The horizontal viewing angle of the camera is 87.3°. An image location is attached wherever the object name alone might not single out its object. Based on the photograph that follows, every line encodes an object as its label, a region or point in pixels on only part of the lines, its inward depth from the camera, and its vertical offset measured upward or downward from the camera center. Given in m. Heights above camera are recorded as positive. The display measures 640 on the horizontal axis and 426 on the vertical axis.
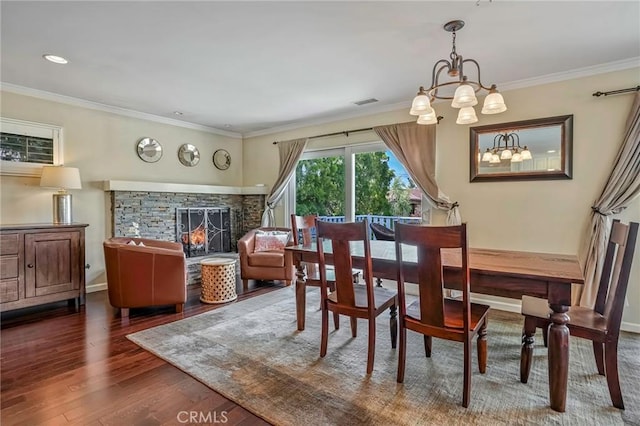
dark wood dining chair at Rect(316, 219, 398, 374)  2.22 -0.57
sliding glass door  4.50 +0.33
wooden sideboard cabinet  3.24 -0.56
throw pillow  4.77 -0.44
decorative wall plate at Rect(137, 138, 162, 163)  4.86 +0.88
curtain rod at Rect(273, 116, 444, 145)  4.63 +1.12
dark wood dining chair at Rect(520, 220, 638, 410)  1.81 -0.66
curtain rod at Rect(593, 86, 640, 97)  3.00 +1.08
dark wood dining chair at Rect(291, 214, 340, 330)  3.02 -0.59
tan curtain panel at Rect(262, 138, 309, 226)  5.38 +0.65
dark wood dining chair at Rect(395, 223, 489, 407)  1.79 -0.51
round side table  3.81 -0.82
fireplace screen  5.26 -0.33
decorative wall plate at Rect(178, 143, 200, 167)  5.36 +0.89
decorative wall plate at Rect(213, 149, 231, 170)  5.88 +0.90
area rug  1.82 -1.10
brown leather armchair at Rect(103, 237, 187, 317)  3.29 -0.66
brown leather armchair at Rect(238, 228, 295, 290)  4.46 -0.75
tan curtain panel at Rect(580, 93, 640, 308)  2.96 +0.10
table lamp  3.69 +0.29
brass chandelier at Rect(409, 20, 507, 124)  2.15 +0.72
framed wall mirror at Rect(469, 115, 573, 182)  3.34 +0.63
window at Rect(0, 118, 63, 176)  3.66 +0.72
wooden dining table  1.80 -0.40
